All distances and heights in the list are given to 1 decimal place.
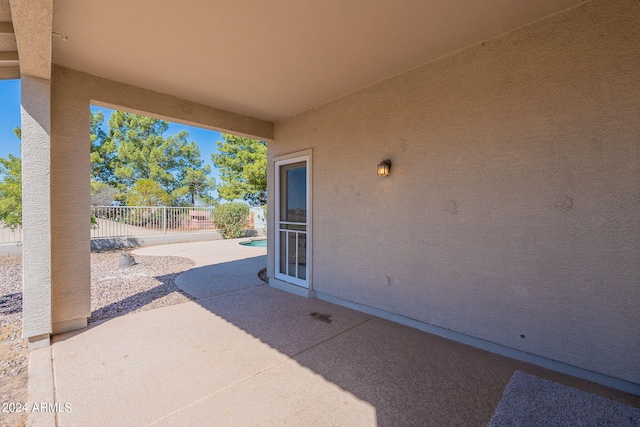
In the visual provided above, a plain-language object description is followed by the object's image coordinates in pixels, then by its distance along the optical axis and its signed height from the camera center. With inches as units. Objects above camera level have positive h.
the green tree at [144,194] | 613.0 +45.4
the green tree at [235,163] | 680.4 +127.5
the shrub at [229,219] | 548.7 -12.4
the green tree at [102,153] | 699.4 +158.1
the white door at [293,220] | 193.9 -5.6
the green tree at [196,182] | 829.2 +98.8
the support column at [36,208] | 113.3 +1.9
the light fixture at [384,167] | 140.4 +23.6
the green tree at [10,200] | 241.9 +11.6
